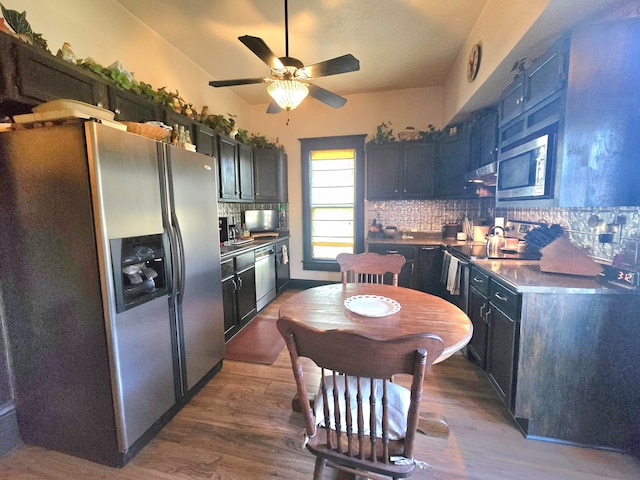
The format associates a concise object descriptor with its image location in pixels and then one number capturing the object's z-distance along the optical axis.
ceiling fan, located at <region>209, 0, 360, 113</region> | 1.86
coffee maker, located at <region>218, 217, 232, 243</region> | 3.44
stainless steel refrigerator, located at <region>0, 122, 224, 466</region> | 1.36
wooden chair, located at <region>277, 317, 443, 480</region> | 0.84
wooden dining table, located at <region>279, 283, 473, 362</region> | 1.25
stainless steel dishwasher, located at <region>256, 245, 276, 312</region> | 3.55
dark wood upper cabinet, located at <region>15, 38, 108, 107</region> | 1.44
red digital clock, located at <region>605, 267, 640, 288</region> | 1.45
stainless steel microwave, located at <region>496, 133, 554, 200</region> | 1.72
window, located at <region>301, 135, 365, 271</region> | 4.41
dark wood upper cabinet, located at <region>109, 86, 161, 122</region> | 1.96
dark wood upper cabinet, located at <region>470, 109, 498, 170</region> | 2.73
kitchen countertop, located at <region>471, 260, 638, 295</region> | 1.51
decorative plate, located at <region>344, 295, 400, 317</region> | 1.45
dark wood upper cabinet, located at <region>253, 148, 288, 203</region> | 4.10
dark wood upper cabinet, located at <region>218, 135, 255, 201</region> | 3.27
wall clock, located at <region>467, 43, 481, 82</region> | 2.57
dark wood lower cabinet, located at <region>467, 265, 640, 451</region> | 1.51
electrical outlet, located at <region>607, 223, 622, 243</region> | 1.67
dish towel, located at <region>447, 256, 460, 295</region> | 2.70
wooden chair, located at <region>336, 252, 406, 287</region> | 2.14
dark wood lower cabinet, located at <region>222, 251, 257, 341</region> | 2.78
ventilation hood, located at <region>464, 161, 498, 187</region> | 2.67
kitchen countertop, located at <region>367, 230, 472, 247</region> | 3.46
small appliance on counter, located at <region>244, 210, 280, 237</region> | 3.99
